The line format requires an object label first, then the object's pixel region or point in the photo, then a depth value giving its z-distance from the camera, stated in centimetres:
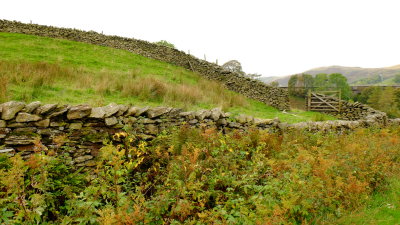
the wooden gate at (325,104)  1756
